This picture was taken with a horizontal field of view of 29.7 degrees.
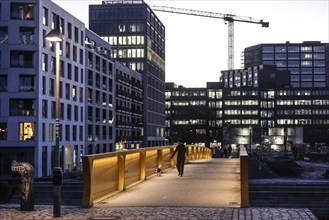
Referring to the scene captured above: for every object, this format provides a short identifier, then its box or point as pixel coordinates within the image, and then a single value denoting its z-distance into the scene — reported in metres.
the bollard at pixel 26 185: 15.12
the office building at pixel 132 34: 139.75
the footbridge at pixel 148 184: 16.36
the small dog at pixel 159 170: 28.04
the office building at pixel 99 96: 95.94
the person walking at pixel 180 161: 27.38
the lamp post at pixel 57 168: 14.05
